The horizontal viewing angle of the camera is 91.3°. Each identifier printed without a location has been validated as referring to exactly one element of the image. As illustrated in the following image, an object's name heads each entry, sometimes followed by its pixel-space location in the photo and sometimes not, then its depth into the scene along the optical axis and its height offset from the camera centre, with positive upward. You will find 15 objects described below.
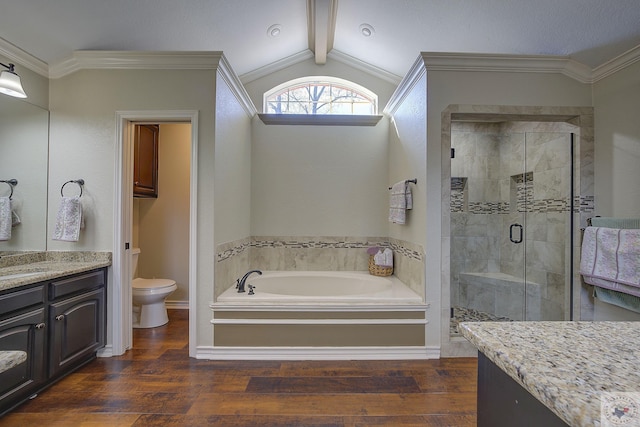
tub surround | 3.64 -0.43
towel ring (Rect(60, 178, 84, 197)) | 2.52 +0.25
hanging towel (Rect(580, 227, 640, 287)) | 2.18 -0.27
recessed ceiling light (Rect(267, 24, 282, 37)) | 2.98 +1.79
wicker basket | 3.38 -0.59
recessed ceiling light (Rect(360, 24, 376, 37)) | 2.99 +1.81
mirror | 2.36 +0.36
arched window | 3.81 +1.44
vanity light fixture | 2.06 +0.86
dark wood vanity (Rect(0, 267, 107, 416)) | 1.77 -0.75
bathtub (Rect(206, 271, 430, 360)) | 2.48 -0.91
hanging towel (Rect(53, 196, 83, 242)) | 2.41 -0.06
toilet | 3.11 -0.89
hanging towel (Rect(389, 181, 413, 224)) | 2.88 +0.14
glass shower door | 2.87 -0.03
